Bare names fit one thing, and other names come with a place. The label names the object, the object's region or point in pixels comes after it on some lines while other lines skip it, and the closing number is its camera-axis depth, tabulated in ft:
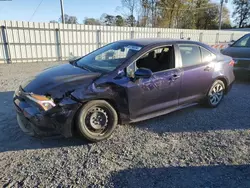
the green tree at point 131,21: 110.42
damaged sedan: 8.92
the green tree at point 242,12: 173.37
